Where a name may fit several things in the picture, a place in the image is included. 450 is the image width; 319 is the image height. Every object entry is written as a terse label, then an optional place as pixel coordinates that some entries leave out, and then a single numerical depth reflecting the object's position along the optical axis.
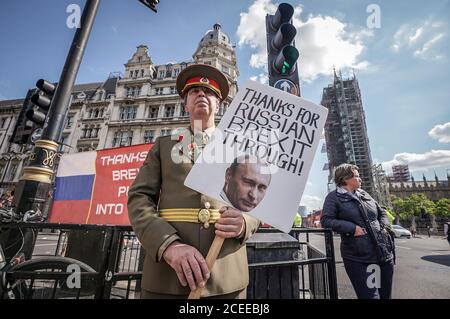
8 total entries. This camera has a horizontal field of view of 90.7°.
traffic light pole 2.74
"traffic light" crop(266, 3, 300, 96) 2.71
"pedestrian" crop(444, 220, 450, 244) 6.85
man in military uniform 1.08
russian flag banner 3.85
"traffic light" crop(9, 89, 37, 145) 3.28
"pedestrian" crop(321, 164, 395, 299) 2.44
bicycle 1.68
